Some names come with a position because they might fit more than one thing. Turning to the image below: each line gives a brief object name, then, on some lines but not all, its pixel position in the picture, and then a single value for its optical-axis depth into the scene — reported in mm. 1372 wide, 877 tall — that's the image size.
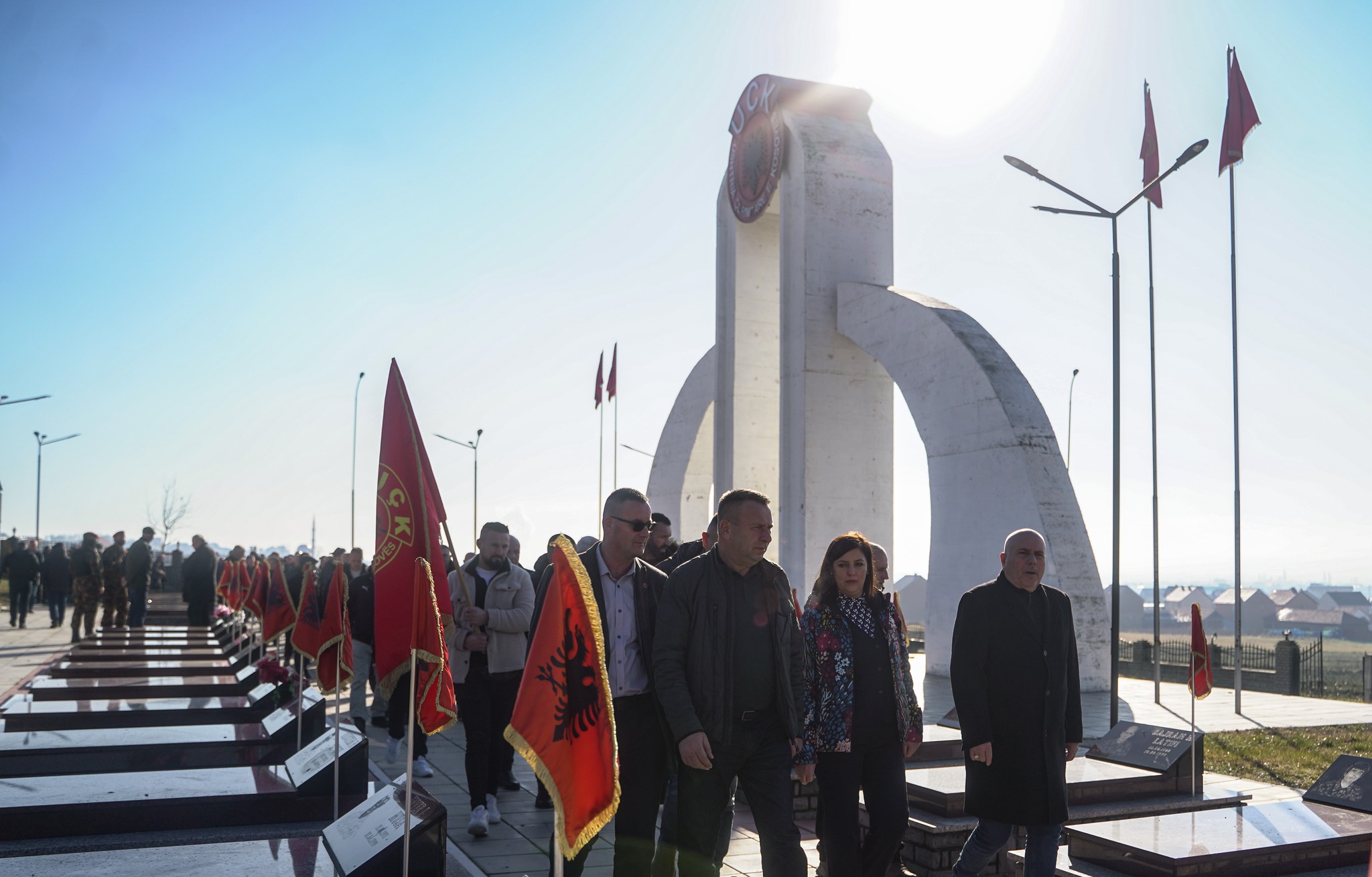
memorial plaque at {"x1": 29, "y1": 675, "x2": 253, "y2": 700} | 11359
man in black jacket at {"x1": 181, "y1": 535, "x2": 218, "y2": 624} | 22109
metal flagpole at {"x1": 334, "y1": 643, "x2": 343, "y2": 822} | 6141
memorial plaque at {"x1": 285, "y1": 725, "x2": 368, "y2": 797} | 6578
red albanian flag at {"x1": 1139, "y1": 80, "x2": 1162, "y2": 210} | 20484
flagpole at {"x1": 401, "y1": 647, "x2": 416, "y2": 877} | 4270
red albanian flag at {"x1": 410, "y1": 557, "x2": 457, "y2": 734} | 5258
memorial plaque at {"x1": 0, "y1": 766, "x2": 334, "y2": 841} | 6031
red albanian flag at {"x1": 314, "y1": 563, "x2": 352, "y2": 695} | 7453
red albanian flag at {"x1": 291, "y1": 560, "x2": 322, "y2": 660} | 8484
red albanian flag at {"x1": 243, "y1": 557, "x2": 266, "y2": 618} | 17269
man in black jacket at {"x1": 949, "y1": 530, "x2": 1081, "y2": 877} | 5227
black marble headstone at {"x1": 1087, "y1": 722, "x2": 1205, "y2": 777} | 7598
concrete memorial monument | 17500
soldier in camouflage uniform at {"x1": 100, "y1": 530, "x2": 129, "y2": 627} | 22438
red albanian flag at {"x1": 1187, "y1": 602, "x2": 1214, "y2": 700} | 11039
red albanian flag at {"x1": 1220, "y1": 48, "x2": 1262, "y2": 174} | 18484
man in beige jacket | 7605
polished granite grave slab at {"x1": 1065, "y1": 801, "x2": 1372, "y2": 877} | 5242
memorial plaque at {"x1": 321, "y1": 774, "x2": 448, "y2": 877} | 4773
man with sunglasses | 4844
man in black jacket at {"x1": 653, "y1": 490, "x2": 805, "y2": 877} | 4727
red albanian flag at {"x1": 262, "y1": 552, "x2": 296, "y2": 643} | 11727
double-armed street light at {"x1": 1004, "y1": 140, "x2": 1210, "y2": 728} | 13609
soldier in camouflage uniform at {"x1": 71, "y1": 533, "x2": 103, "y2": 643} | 20953
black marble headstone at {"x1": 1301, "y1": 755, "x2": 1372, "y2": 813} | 6531
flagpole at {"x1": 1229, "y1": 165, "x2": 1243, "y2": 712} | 16203
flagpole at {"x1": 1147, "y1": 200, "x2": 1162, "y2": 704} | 15688
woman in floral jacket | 5184
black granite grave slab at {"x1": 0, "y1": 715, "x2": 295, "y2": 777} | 7613
